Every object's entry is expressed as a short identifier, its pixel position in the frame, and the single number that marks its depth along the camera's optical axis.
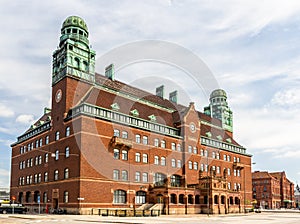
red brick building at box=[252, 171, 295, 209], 130.50
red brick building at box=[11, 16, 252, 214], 54.22
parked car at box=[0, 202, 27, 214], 55.20
